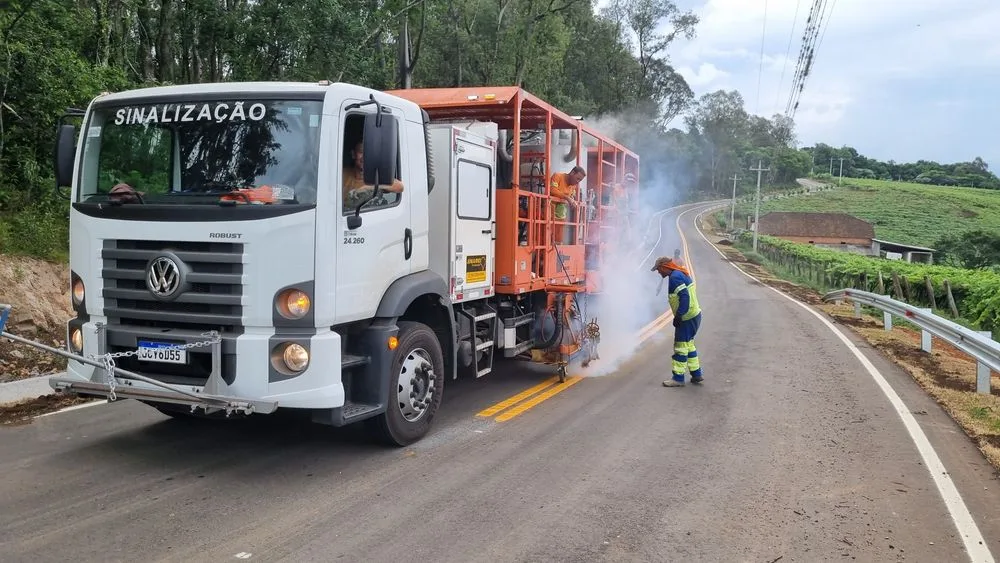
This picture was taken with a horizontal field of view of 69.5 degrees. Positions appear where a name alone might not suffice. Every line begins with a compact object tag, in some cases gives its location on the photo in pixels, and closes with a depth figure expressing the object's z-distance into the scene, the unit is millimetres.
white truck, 4758
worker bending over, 8867
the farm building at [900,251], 61062
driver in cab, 5094
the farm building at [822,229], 78250
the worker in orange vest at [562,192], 8570
